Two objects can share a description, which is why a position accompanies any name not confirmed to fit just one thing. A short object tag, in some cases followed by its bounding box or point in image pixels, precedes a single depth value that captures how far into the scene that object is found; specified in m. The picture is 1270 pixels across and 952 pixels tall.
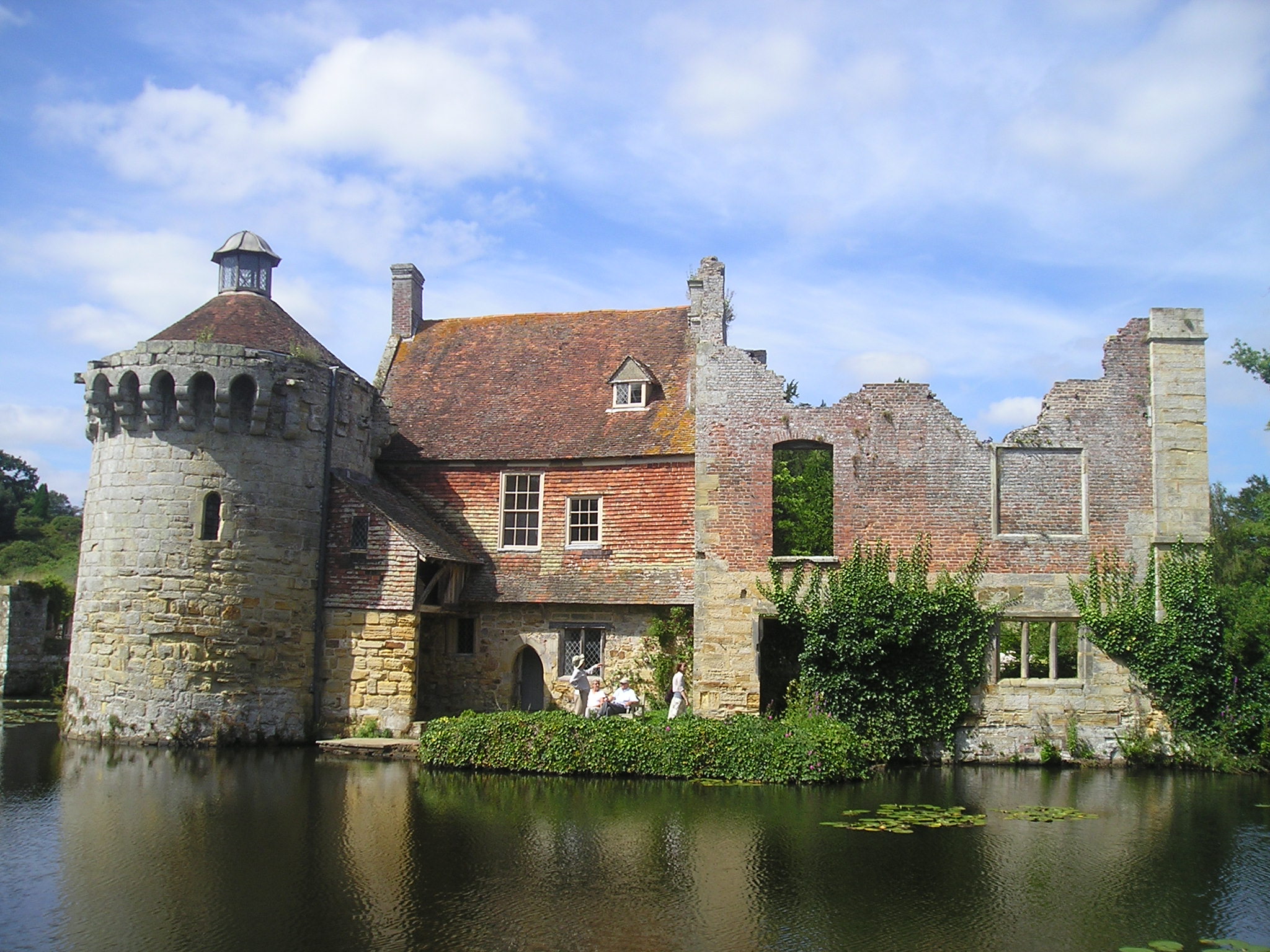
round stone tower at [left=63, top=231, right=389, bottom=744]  20.48
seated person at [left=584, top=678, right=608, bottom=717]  20.94
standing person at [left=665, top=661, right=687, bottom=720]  21.02
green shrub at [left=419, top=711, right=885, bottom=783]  17.70
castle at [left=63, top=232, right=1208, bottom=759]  20.62
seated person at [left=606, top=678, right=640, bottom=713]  21.14
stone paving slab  19.73
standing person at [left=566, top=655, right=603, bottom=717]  21.95
